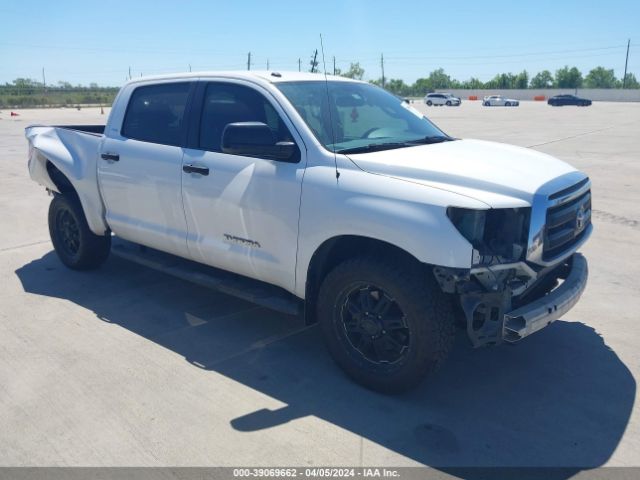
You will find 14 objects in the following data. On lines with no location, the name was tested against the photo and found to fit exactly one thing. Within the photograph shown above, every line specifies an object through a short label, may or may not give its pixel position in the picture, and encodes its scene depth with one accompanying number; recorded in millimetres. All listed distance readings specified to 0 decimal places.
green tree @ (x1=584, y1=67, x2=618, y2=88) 143875
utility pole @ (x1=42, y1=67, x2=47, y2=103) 66500
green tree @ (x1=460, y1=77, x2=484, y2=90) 127062
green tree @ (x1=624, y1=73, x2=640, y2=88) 140938
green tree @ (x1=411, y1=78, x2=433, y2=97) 102500
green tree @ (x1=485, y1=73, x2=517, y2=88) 128750
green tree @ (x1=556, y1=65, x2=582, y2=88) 130000
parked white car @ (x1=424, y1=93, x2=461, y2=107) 63469
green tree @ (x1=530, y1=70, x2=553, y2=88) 140275
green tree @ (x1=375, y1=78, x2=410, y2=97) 94712
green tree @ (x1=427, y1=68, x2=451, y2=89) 127312
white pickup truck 3320
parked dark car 62250
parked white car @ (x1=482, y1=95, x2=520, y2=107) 65438
